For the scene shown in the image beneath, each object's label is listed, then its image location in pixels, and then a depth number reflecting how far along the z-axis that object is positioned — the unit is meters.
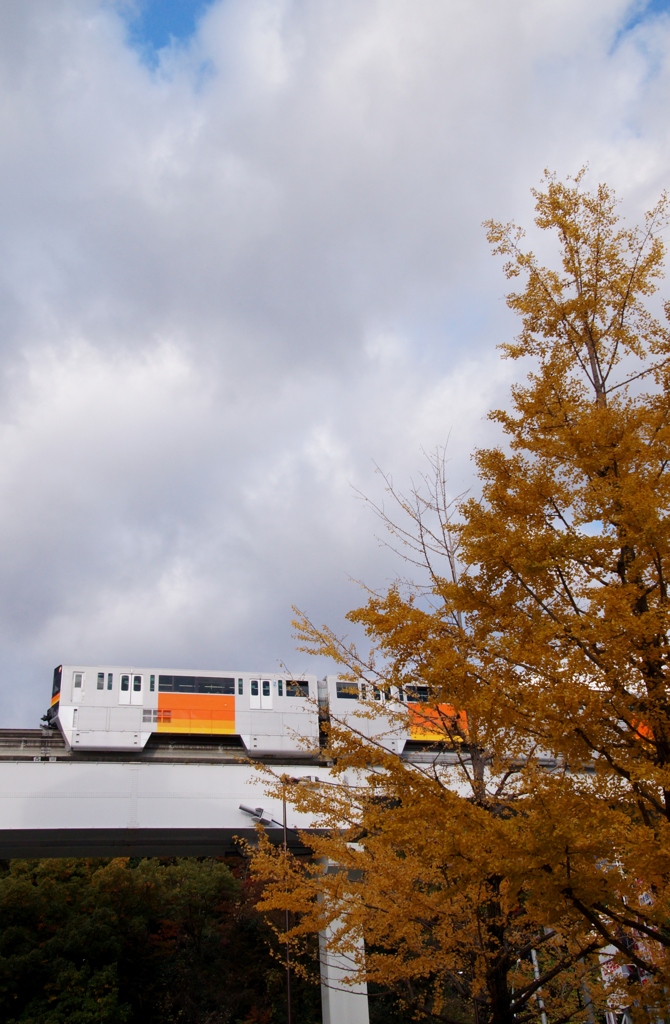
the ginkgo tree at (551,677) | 5.34
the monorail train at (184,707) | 29.48
